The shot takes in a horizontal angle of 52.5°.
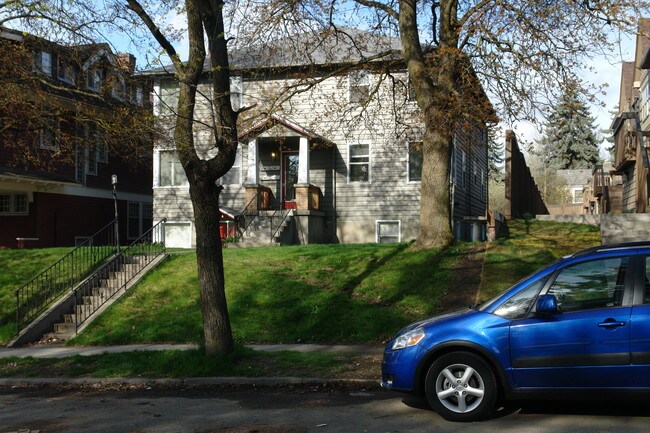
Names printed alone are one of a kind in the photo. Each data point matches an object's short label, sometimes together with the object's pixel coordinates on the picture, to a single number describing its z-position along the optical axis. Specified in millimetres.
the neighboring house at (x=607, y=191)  27217
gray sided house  23438
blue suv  6082
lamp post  17016
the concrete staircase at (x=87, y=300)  13812
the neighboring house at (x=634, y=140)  20547
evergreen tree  75562
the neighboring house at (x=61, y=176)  15273
